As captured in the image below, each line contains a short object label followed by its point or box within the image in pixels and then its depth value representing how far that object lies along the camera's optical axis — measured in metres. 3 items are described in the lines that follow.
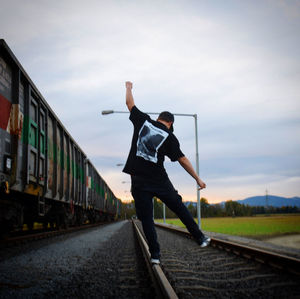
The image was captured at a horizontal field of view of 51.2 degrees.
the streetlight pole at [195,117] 16.05
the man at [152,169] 3.40
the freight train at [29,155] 6.03
